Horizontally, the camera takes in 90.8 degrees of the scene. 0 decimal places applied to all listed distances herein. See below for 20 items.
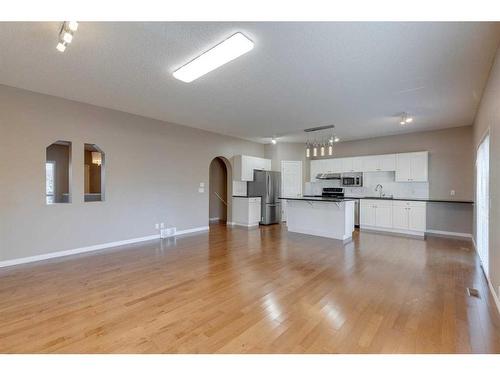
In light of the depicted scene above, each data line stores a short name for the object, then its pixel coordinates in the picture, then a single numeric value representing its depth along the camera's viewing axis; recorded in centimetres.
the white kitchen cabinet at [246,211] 723
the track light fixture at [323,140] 564
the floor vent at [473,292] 272
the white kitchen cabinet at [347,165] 745
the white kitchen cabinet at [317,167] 805
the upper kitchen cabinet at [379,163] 670
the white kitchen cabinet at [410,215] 591
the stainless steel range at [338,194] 708
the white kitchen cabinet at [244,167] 734
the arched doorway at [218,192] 854
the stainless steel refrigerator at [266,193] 757
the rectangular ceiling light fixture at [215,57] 248
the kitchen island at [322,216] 541
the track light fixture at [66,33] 202
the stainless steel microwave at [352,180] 742
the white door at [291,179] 824
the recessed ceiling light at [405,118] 485
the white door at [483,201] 331
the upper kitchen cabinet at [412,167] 623
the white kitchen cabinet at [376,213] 641
